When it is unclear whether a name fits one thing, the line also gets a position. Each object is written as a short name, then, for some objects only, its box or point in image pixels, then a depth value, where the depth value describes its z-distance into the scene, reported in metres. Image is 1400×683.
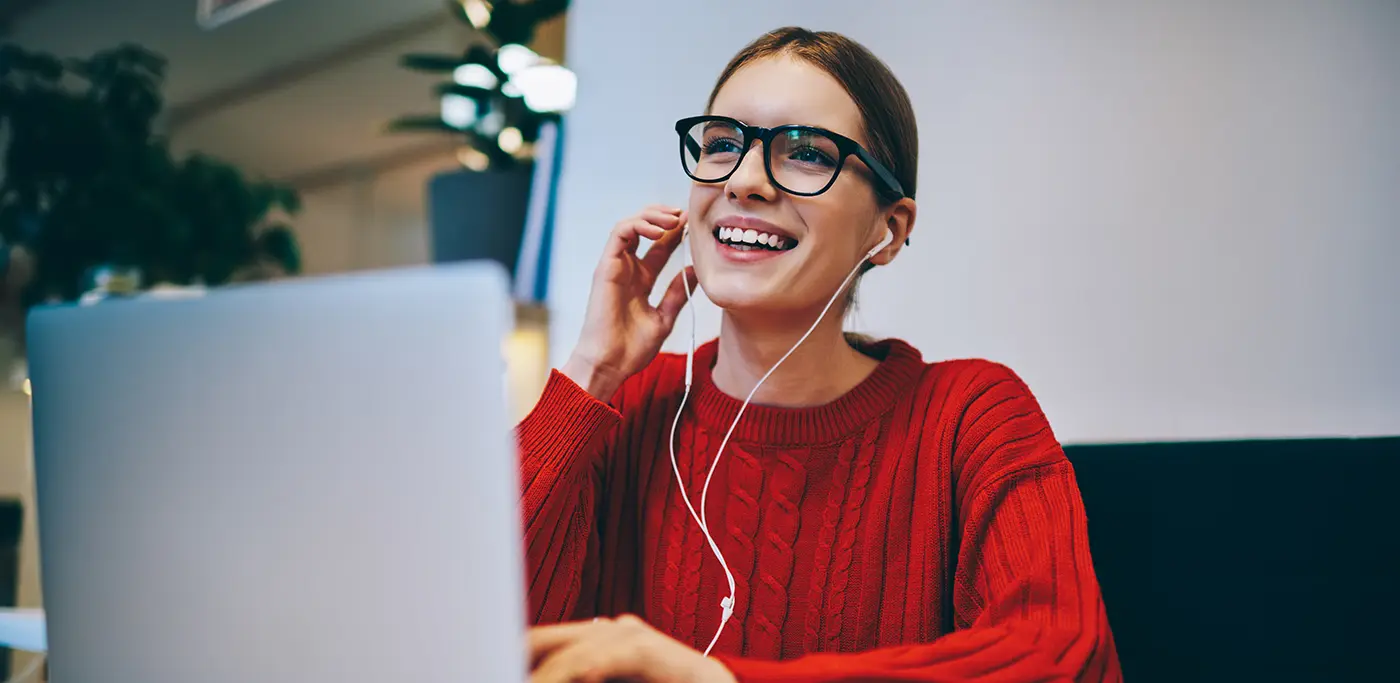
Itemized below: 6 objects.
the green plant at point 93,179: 2.15
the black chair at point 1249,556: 0.89
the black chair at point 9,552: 2.13
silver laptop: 0.45
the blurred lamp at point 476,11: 1.78
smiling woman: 0.87
